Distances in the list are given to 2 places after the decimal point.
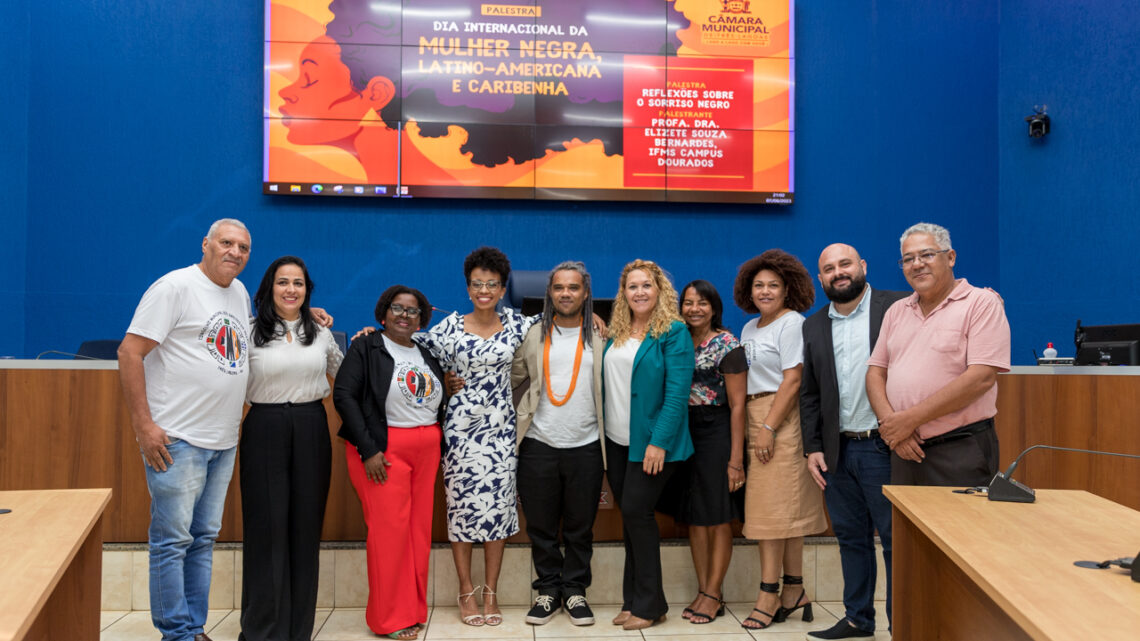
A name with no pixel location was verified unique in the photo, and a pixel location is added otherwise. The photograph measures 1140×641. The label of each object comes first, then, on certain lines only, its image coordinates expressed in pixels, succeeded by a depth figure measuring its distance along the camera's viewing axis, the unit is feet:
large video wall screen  18.35
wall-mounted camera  18.81
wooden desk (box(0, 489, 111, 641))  4.69
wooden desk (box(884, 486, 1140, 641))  4.50
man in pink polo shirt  8.41
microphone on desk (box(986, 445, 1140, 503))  7.20
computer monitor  12.49
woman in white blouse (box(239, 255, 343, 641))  9.59
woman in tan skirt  10.76
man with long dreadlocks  10.85
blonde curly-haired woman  10.48
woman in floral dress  10.76
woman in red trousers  10.35
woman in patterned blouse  10.91
